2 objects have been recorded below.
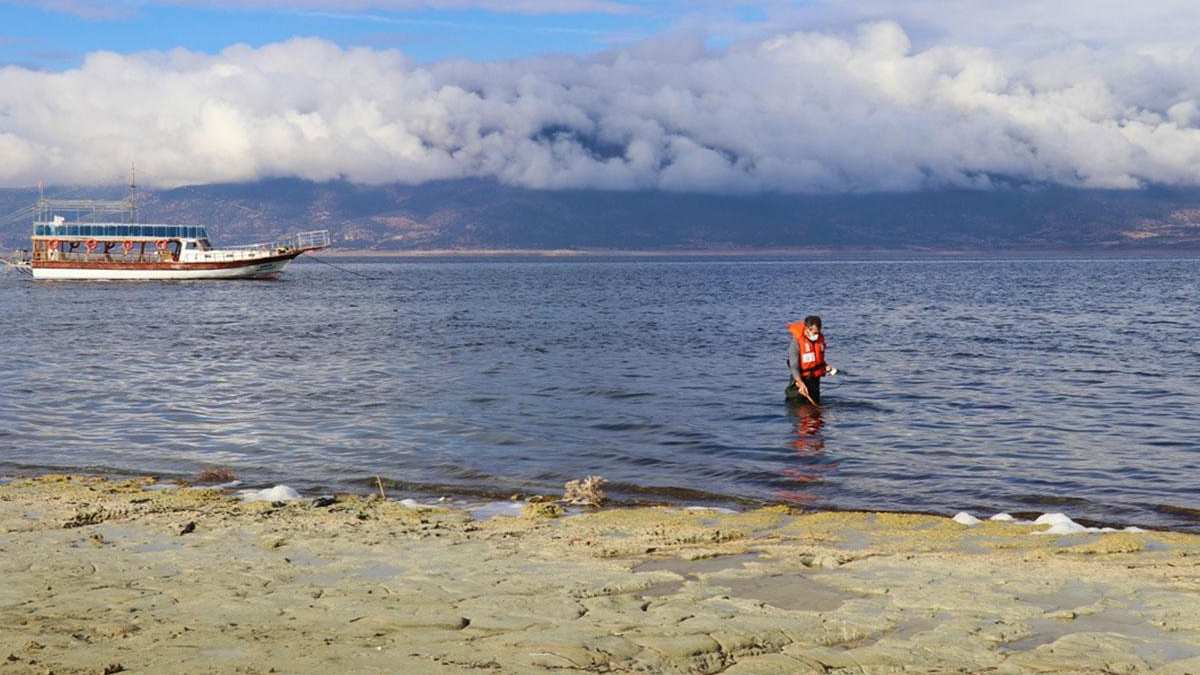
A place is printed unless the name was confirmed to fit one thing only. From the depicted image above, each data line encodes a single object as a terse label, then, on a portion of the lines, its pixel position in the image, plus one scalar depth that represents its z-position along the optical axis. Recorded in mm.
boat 114250
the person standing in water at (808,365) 23609
